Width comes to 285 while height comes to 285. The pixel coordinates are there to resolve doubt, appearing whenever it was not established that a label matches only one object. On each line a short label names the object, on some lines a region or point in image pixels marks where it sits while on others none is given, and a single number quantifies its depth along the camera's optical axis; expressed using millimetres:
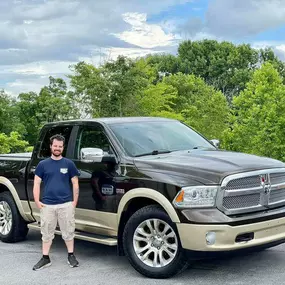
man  6227
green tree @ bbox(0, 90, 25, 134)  56094
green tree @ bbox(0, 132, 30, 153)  33094
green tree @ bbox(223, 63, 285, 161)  32969
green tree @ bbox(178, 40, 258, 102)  66000
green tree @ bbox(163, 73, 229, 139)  44031
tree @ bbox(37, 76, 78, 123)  42344
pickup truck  5320
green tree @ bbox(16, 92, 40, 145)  64938
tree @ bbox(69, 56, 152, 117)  36094
